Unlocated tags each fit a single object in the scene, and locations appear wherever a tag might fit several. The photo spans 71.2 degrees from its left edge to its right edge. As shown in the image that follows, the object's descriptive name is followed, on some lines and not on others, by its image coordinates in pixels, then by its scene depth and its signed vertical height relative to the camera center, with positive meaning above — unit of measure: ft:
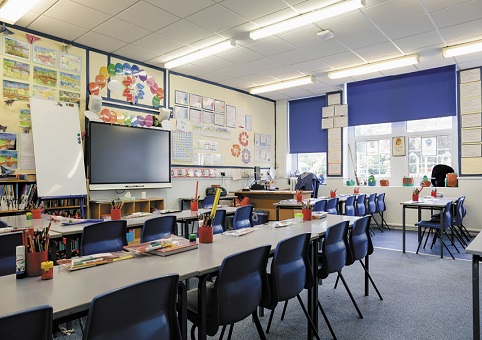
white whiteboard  15.08 +1.09
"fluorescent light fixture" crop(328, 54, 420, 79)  19.90 +6.52
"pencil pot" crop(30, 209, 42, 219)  11.23 -1.35
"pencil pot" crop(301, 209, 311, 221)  11.12 -1.43
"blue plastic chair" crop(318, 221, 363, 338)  8.37 -2.04
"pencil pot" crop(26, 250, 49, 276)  5.03 -1.34
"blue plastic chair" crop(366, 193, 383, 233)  22.34 -2.24
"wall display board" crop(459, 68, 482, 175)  21.77 +3.20
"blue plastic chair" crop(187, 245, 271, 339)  5.56 -2.11
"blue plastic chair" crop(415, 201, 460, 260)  16.63 -2.71
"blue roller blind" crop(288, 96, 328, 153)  28.89 +3.92
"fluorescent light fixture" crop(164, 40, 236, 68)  17.44 +6.54
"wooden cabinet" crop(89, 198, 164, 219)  17.22 -1.89
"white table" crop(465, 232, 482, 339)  6.97 -2.42
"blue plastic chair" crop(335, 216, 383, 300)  9.48 -2.05
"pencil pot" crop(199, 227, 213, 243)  7.64 -1.44
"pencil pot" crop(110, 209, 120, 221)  10.60 -1.32
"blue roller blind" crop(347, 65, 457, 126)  22.63 +5.33
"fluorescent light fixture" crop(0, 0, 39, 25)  12.62 +6.32
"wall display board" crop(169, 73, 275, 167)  22.22 +3.47
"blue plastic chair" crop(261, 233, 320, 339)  6.59 -2.06
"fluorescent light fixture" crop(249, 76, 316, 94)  23.82 +6.43
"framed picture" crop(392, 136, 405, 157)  25.38 +1.86
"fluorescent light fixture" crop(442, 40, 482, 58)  17.62 +6.49
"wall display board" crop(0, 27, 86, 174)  14.80 +4.23
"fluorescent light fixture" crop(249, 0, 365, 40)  13.33 +6.56
